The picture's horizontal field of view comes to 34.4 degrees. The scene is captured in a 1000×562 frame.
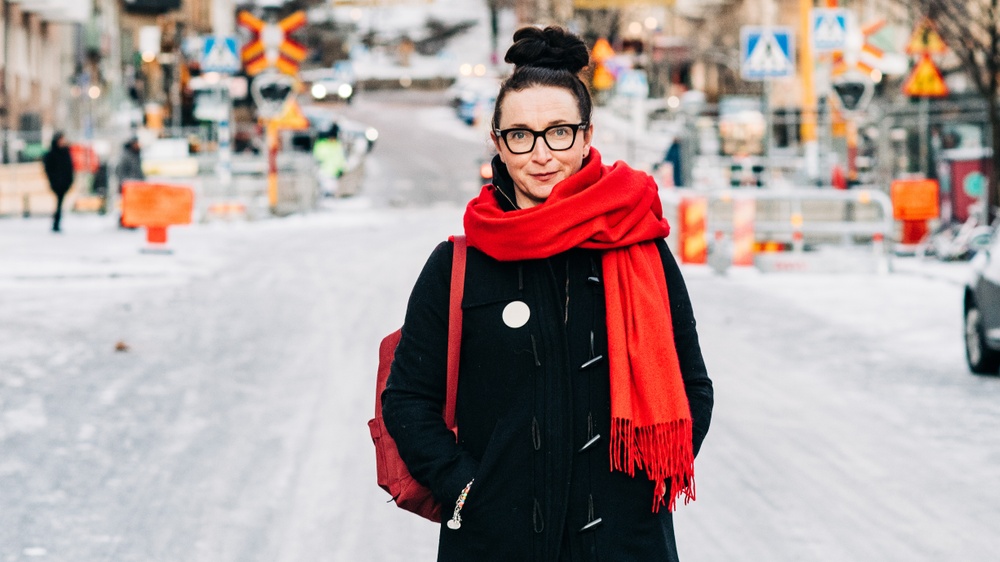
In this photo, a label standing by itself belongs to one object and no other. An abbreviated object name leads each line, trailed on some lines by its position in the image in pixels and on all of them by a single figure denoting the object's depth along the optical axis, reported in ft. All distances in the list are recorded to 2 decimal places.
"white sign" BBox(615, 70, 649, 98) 128.16
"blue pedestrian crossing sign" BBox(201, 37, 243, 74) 92.38
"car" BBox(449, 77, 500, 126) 248.50
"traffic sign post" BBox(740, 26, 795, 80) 71.72
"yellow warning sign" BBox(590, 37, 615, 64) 172.06
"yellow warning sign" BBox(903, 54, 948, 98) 69.87
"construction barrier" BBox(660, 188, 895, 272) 63.67
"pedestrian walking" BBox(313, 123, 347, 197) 132.83
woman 9.89
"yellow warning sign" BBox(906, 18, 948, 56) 73.26
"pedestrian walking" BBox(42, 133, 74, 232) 90.53
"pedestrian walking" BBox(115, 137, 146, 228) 97.50
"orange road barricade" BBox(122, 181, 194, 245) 72.13
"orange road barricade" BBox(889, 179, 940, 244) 70.59
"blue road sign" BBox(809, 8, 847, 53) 71.15
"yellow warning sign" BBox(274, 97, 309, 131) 101.24
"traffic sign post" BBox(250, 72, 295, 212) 91.30
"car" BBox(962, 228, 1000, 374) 36.17
